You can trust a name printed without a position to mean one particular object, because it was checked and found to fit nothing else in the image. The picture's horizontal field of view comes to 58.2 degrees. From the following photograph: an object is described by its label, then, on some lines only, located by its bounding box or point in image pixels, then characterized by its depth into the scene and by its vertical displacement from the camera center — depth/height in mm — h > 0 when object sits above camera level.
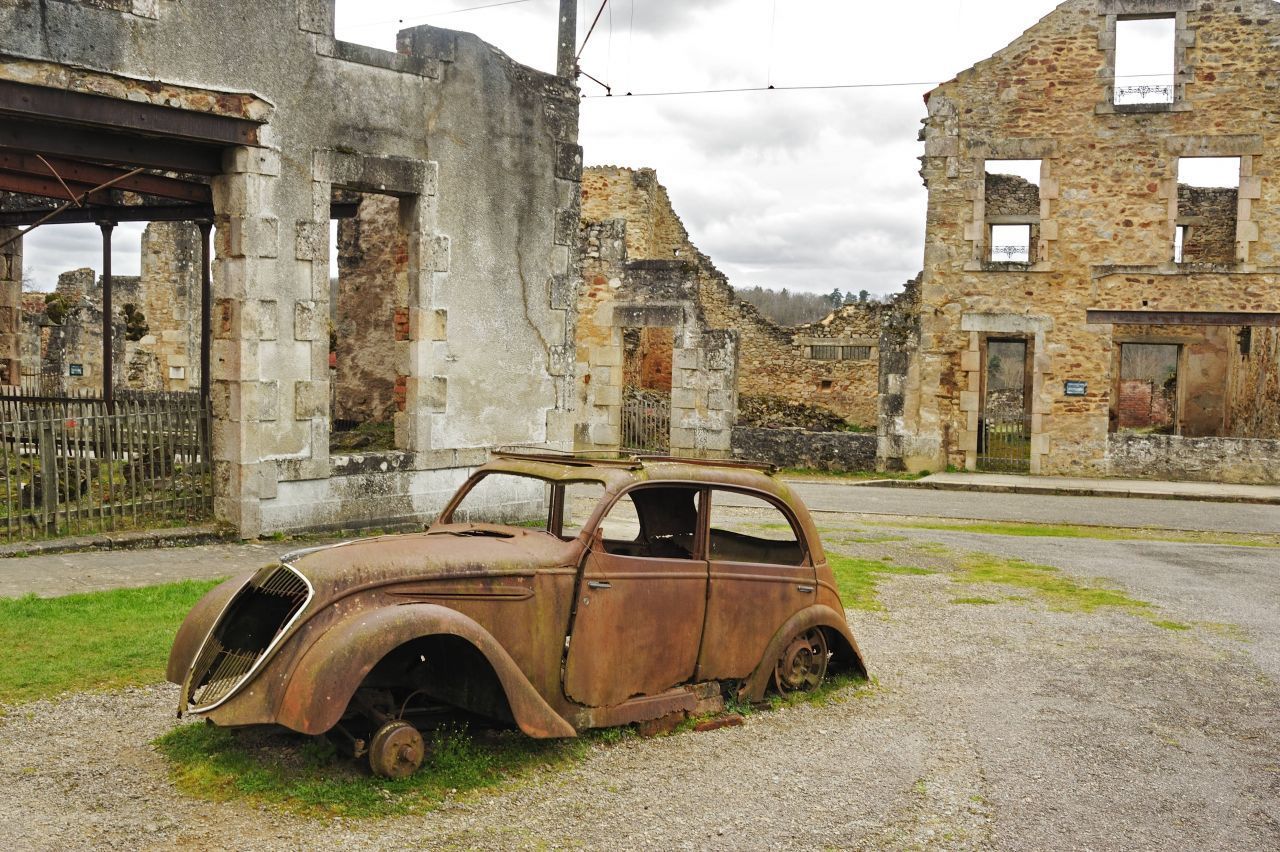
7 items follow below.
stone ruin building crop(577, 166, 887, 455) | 22250 +1035
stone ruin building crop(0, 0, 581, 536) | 9656 +1878
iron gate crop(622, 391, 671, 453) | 23484 -858
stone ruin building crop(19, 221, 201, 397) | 26750 +1083
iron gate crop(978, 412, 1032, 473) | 22234 -1079
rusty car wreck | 4695 -1111
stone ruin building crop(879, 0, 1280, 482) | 21203 +2916
